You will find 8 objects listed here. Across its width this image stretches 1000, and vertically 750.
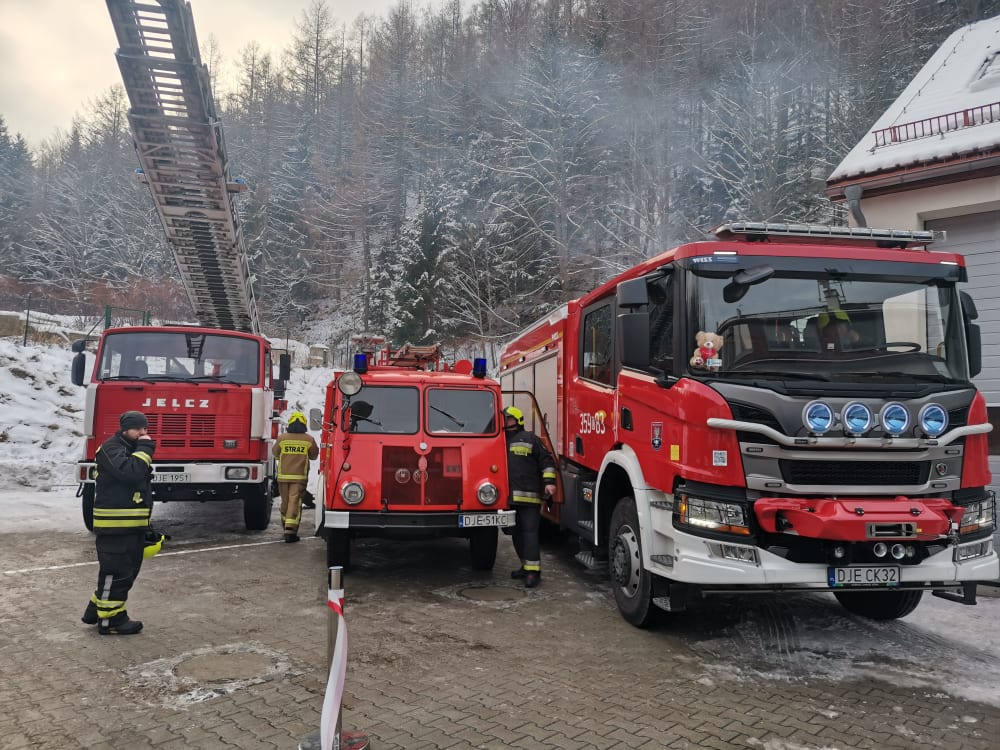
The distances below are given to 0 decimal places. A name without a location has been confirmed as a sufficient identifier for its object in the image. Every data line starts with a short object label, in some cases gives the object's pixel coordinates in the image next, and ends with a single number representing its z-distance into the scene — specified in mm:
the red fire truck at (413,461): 6641
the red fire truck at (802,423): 4516
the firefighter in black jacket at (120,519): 5180
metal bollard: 3104
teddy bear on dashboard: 4812
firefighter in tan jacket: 8891
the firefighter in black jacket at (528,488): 6977
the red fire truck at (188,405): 8492
